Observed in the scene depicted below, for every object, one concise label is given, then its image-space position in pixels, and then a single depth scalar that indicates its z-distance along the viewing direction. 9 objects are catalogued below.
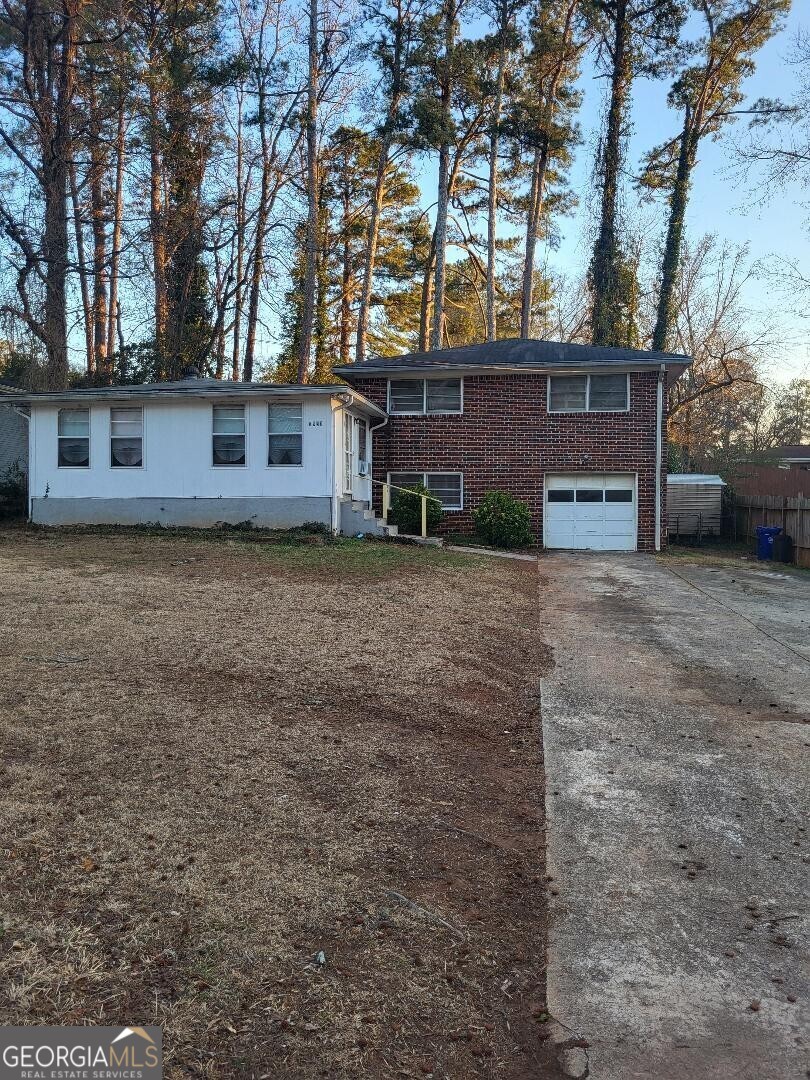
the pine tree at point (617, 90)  28.58
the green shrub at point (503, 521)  18.45
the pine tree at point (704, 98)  28.38
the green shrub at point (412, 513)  18.77
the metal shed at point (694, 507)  22.44
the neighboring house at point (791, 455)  29.20
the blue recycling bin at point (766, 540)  18.30
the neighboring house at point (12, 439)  20.59
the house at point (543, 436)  19.30
